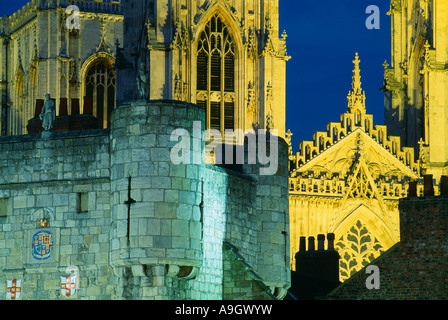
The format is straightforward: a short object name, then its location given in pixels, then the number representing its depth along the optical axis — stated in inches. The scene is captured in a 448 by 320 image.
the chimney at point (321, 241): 2458.0
